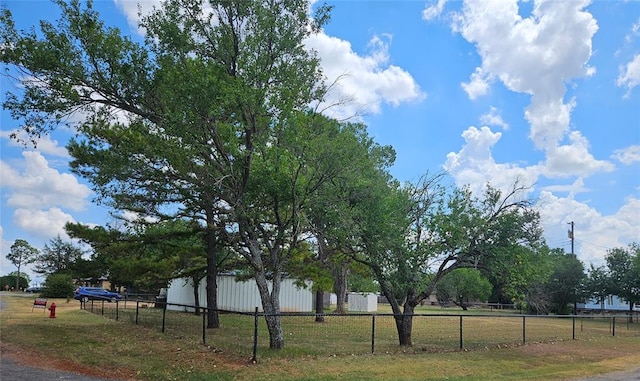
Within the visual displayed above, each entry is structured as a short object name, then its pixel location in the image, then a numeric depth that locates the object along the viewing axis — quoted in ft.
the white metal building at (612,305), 207.41
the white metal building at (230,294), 120.67
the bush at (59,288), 154.15
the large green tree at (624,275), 145.69
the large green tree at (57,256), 232.12
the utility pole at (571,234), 182.68
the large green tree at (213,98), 44.91
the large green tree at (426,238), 55.21
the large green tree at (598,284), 151.33
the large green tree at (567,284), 154.81
